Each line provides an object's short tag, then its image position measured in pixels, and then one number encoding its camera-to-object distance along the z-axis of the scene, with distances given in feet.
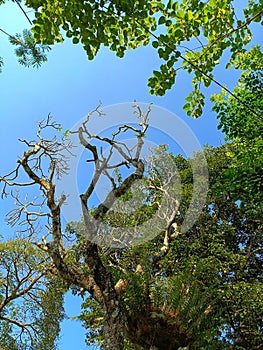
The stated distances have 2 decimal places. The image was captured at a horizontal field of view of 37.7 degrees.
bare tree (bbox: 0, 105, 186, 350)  11.01
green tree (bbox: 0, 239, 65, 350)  21.99
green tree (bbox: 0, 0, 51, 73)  6.96
